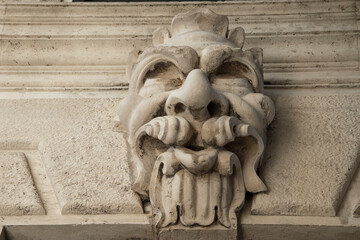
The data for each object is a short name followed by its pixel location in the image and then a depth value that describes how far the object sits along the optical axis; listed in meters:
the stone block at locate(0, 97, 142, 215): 4.43
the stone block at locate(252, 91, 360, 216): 4.41
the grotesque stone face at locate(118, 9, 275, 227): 4.33
